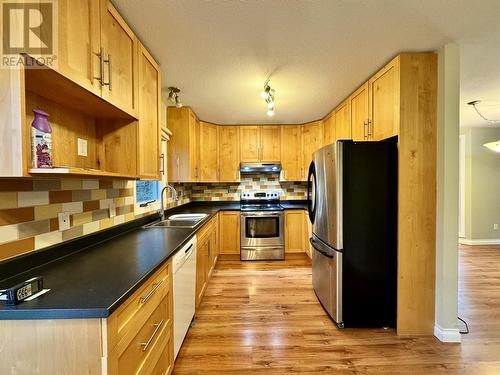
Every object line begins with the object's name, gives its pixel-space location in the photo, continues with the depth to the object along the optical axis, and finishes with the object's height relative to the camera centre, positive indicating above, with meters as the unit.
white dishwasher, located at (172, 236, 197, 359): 1.63 -0.78
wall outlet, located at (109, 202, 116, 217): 1.87 -0.19
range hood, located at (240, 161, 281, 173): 4.30 +0.30
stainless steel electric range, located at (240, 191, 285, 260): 4.08 -0.83
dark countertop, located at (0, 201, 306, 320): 0.83 -0.41
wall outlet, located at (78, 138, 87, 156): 1.56 +0.24
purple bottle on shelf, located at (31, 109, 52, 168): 0.99 +0.18
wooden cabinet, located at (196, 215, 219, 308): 2.41 -0.81
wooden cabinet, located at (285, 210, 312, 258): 4.22 -0.79
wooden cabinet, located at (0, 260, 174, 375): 0.84 -0.55
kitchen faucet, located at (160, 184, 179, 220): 2.67 -0.28
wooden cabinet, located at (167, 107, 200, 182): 3.44 +0.55
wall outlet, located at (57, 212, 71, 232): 1.37 -0.20
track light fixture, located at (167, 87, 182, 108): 2.72 +1.02
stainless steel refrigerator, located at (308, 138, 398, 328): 2.10 -0.42
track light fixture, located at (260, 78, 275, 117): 2.57 +0.95
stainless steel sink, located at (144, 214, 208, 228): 2.39 -0.40
